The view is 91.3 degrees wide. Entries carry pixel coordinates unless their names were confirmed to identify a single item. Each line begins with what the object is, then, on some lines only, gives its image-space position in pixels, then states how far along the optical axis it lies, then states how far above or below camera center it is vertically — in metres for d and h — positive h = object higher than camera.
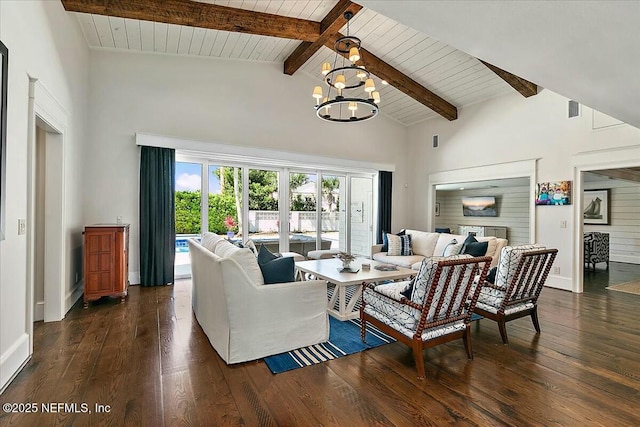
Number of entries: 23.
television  9.97 +0.22
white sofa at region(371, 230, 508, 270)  5.25 -0.67
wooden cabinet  4.02 -0.68
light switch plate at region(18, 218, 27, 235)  2.53 -0.14
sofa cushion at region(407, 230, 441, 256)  6.12 -0.61
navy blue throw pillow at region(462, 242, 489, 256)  4.88 -0.57
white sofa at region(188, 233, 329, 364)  2.59 -0.88
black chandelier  3.64 +1.56
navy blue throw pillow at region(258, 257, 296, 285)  2.85 -0.55
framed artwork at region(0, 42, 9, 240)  2.16 +0.56
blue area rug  2.62 -1.27
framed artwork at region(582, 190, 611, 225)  8.70 +0.18
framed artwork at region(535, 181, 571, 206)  5.32 +0.35
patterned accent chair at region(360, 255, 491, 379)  2.42 -0.79
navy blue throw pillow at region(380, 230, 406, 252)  6.49 -0.67
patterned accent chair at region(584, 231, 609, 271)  7.05 -0.76
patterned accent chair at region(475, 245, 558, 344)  3.10 -0.75
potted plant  6.10 -0.29
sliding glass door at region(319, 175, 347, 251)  7.25 -0.04
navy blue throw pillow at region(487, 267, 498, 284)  3.42 -0.71
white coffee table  3.59 -0.78
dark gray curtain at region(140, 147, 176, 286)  5.22 -0.09
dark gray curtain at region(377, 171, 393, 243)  7.78 +0.22
